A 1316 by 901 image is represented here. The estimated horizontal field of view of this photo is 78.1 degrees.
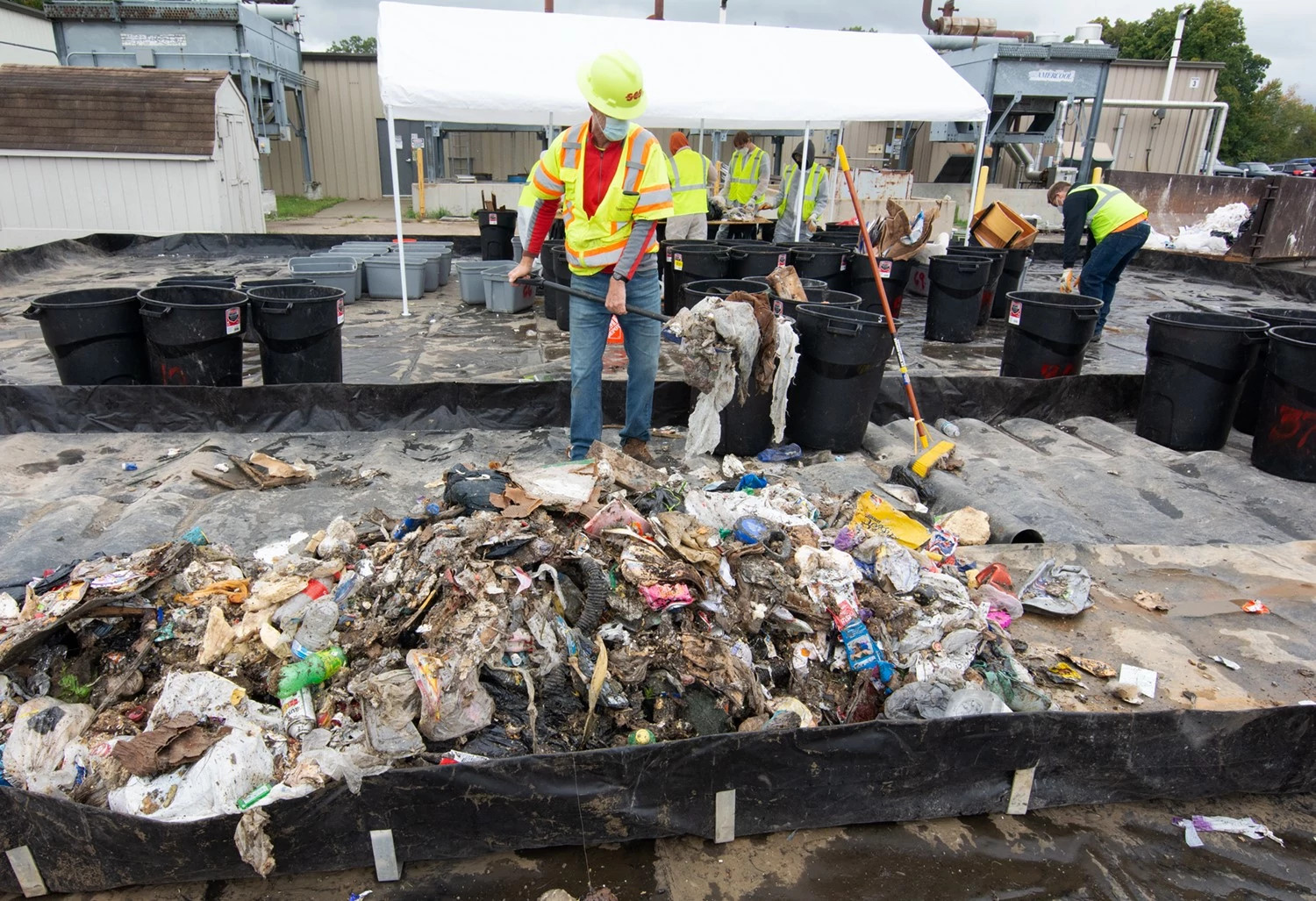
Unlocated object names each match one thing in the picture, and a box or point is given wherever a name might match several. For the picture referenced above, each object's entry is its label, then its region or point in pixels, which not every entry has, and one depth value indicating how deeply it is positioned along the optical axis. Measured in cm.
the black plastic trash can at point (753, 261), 764
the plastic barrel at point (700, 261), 759
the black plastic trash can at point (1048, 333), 614
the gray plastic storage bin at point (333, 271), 886
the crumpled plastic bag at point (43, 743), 234
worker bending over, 751
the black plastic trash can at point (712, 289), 532
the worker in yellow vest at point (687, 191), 880
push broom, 465
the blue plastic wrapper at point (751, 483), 413
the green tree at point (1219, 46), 3853
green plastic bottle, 261
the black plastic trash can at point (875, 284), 842
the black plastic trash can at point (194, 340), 523
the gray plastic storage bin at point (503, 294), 891
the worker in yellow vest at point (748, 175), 1105
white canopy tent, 777
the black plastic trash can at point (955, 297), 809
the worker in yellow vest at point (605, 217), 399
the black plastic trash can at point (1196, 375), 511
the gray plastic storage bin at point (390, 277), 952
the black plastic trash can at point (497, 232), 1105
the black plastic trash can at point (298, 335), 556
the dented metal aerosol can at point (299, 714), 251
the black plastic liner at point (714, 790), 217
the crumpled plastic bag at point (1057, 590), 337
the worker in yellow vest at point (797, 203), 1041
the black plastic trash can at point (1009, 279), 970
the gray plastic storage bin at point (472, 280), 923
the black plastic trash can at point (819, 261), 789
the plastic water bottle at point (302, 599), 285
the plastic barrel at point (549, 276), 794
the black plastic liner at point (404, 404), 521
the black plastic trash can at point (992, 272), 868
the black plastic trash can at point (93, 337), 520
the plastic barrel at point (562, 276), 765
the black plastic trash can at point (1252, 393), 566
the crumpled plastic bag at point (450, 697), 244
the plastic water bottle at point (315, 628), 271
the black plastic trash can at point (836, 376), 486
